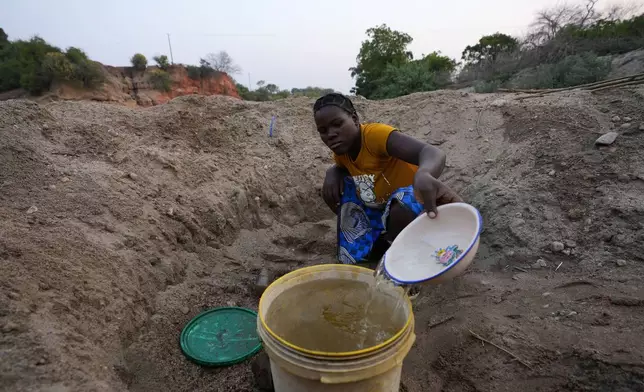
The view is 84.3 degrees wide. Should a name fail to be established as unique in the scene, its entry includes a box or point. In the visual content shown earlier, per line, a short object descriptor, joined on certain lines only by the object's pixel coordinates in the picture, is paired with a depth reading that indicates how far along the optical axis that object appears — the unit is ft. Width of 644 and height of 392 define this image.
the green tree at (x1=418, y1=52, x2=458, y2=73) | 55.94
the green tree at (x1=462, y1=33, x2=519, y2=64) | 56.29
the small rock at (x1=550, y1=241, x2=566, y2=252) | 7.24
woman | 5.76
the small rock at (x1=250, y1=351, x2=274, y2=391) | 5.49
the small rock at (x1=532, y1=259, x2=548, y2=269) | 7.13
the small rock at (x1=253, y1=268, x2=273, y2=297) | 7.90
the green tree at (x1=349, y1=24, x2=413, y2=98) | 53.31
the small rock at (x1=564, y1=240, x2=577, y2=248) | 7.20
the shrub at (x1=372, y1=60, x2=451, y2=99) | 35.29
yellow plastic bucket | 3.71
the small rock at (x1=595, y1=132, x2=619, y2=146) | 8.93
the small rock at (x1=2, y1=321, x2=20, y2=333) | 4.22
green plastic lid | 6.14
